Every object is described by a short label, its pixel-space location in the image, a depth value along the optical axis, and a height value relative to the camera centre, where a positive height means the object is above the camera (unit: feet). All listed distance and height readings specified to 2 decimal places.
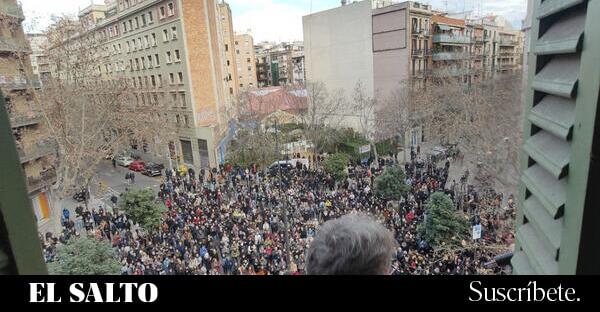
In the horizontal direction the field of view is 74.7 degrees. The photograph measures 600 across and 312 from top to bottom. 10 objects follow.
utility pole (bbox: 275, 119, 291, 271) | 32.81 -15.29
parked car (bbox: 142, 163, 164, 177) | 78.43 -18.55
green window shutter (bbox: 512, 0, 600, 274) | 3.24 -0.80
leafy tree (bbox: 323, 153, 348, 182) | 59.52 -15.34
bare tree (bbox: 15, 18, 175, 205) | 41.01 -2.97
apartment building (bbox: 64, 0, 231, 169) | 81.71 +1.71
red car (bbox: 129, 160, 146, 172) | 82.79 -18.53
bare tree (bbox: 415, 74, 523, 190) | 39.73 -8.95
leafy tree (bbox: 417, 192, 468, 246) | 34.32 -14.44
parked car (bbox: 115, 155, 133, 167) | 88.17 -18.48
